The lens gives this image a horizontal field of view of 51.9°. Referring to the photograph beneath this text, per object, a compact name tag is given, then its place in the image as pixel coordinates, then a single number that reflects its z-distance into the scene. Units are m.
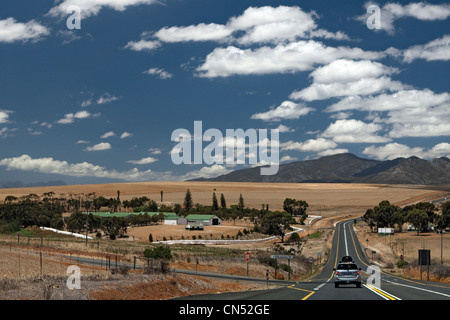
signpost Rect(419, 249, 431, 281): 55.29
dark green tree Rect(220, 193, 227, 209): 184.70
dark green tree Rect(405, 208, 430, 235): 130.75
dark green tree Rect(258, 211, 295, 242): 124.25
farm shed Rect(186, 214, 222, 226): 143.93
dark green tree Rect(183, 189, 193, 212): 177.12
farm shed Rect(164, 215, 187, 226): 145.12
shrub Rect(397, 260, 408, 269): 81.60
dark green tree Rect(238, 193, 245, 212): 177.30
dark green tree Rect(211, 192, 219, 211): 176.10
